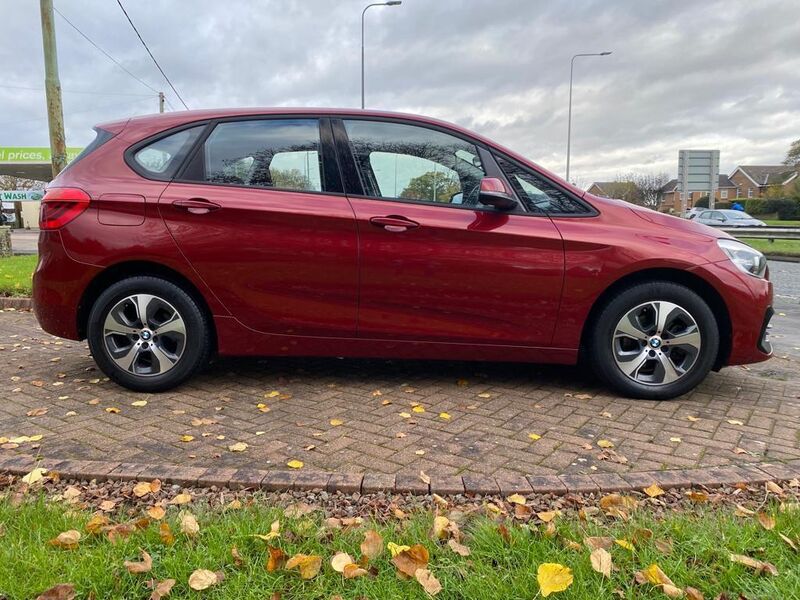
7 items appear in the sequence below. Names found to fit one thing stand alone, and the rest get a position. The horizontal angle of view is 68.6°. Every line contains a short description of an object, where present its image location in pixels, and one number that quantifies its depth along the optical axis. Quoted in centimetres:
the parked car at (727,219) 2824
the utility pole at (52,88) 908
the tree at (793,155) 5652
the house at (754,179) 8141
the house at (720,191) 8694
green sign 3378
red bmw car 353
